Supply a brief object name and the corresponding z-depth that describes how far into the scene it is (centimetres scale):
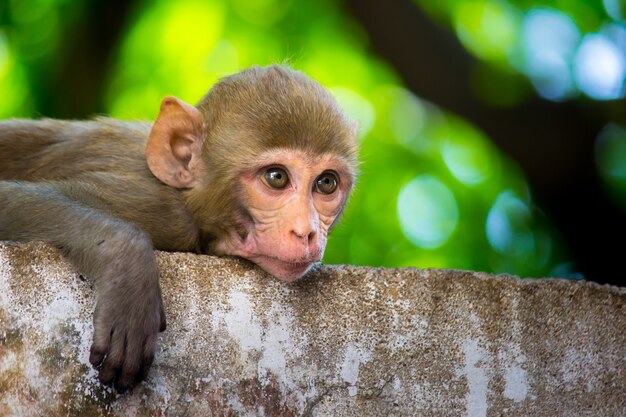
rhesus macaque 820
